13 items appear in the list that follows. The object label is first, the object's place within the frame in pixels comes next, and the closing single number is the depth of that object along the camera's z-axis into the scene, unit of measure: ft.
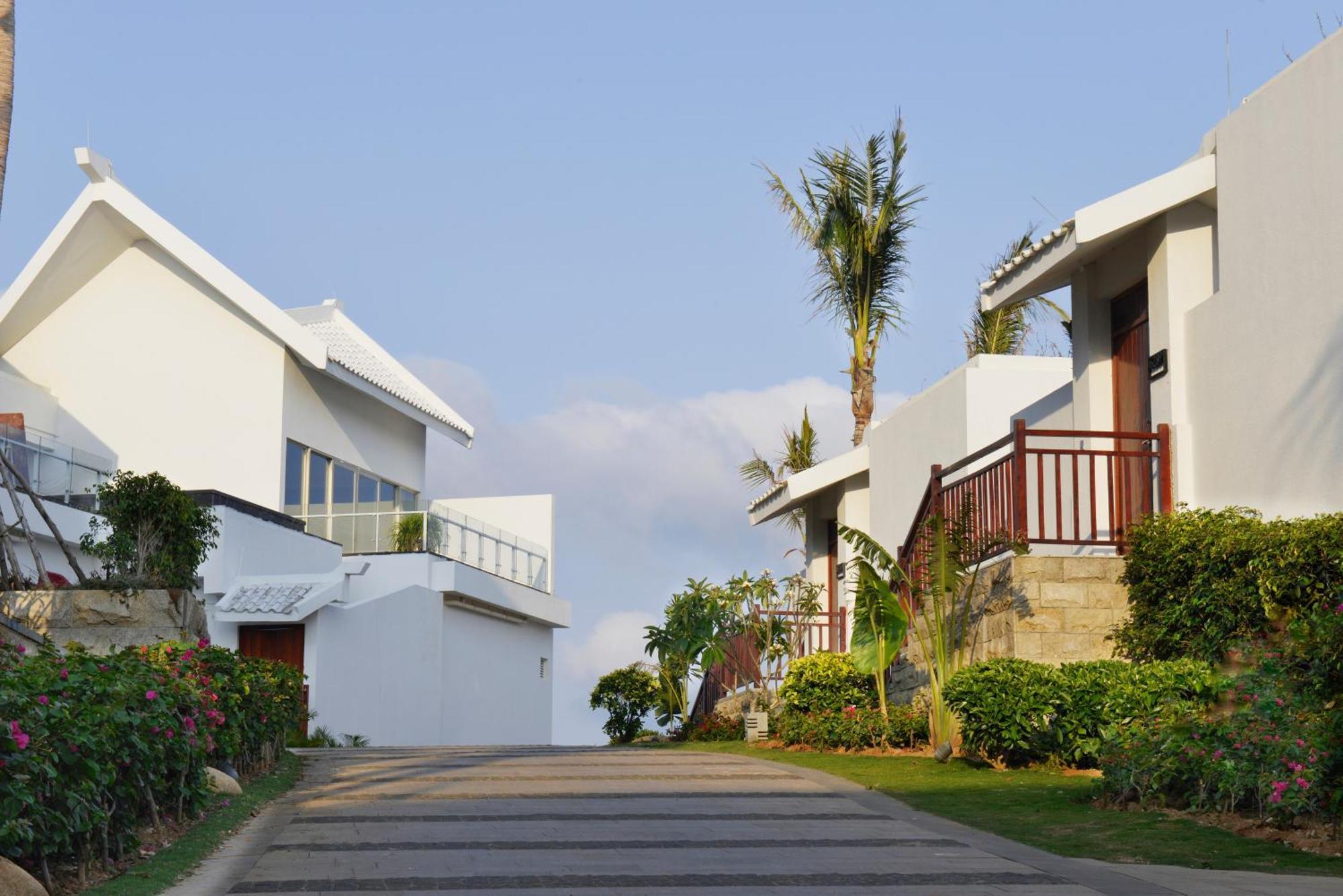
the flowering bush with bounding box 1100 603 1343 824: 30.37
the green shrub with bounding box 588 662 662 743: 83.41
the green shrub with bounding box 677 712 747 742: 70.23
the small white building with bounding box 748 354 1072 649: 68.49
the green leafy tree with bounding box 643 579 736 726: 71.72
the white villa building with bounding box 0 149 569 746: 86.43
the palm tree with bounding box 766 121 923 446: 84.84
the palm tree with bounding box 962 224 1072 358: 108.88
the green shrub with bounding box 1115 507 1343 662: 39.65
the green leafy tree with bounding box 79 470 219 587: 47.65
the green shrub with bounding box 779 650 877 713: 58.70
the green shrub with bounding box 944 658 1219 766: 40.37
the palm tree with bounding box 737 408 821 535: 104.68
